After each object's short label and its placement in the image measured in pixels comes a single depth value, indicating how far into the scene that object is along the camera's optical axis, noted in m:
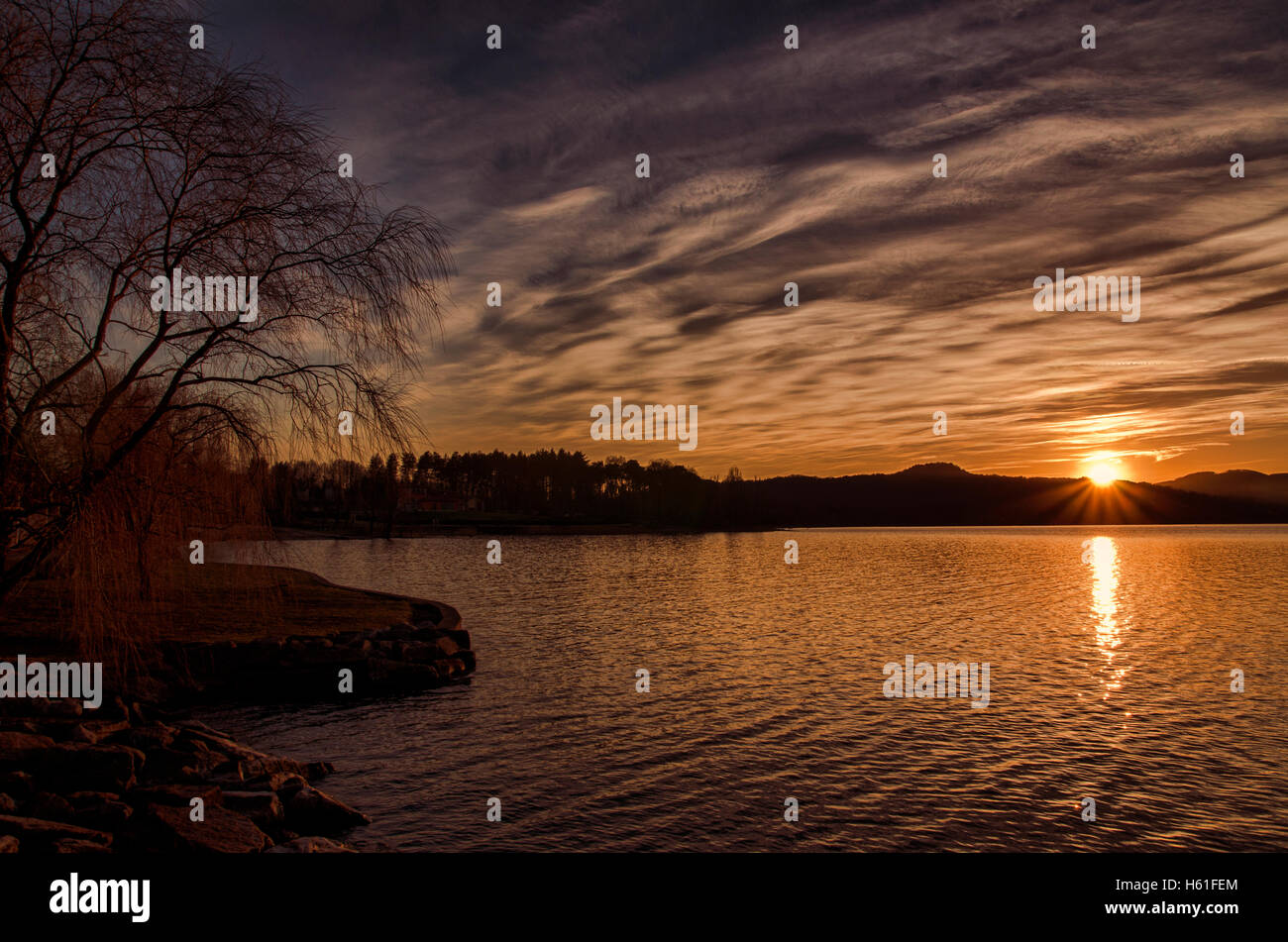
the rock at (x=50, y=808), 9.52
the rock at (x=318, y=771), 13.60
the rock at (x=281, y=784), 11.89
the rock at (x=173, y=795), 10.73
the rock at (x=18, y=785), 10.28
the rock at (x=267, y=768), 12.57
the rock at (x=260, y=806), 10.74
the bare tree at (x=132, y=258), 9.77
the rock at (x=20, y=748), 10.90
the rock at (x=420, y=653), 22.11
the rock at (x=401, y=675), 20.84
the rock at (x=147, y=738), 12.93
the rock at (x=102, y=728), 13.03
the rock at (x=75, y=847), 8.30
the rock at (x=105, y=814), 9.52
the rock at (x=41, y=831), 8.48
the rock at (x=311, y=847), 9.53
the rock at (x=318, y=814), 11.29
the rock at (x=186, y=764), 12.08
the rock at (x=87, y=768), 10.98
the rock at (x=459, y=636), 24.61
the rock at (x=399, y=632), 23.93
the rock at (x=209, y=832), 9.22
